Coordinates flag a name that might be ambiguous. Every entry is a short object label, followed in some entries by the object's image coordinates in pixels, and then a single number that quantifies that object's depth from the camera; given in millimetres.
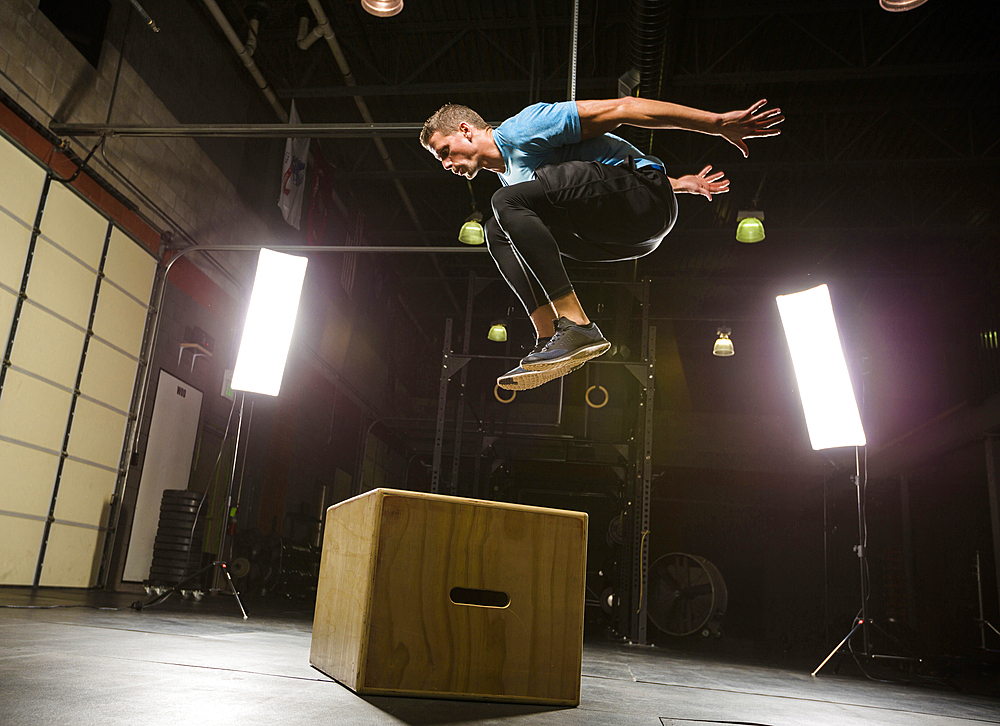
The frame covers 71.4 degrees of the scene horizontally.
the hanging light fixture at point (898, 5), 5297
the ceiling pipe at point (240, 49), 7598
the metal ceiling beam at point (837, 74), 7543
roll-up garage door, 5312
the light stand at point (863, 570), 5203
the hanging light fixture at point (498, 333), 12234
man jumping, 2143
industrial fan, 9289
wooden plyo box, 1839
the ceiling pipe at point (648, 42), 6066
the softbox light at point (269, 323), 5555
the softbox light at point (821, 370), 5465
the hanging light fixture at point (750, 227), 8766
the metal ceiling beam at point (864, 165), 8602
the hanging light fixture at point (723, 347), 12412
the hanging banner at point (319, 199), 9477
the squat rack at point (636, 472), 7020
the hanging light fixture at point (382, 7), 5480
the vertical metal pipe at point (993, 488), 8008
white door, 7113
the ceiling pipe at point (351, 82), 7680
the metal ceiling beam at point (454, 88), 8242
